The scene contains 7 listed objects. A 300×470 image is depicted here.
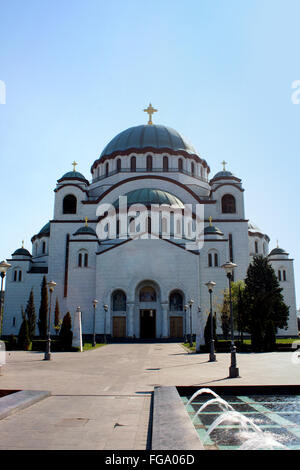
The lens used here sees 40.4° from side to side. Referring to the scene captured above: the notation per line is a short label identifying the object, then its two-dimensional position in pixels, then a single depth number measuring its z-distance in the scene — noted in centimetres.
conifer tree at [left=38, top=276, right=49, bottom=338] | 3616
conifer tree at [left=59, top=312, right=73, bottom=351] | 2479
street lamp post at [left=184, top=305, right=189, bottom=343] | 3258
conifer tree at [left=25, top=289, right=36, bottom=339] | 3247
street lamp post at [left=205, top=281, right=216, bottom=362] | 1759
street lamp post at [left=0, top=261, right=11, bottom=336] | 1478
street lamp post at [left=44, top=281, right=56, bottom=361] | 1862
